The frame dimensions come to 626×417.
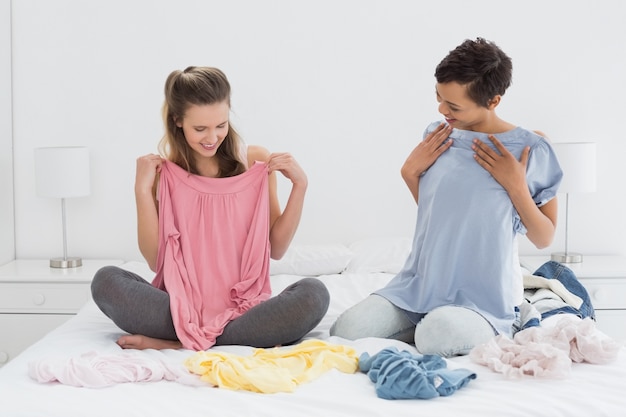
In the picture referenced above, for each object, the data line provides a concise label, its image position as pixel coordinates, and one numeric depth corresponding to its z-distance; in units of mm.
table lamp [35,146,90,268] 3432
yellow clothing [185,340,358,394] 1805
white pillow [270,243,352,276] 3234
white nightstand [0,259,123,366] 3334
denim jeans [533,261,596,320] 2695
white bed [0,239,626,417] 1675
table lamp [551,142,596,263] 3385
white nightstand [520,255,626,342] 3287
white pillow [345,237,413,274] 3207
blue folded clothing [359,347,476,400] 1748
